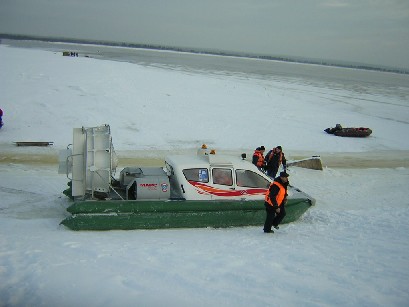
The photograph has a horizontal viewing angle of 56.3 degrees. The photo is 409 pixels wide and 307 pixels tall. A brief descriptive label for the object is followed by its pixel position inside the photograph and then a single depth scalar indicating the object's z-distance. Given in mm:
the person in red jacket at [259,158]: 10796
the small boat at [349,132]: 19688
